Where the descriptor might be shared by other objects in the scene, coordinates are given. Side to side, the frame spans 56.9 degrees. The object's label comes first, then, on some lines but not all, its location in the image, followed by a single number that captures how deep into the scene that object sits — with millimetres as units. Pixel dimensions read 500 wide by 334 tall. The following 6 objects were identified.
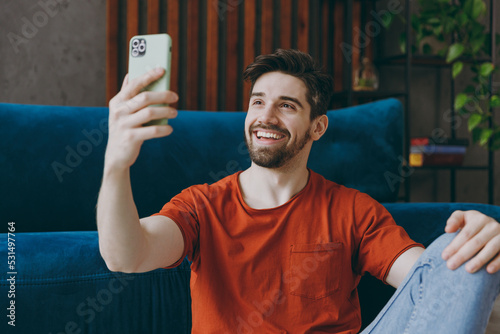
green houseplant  2910
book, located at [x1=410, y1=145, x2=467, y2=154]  2998
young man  750
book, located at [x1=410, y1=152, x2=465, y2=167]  3012
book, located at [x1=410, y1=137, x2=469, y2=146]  2988
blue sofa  1056
